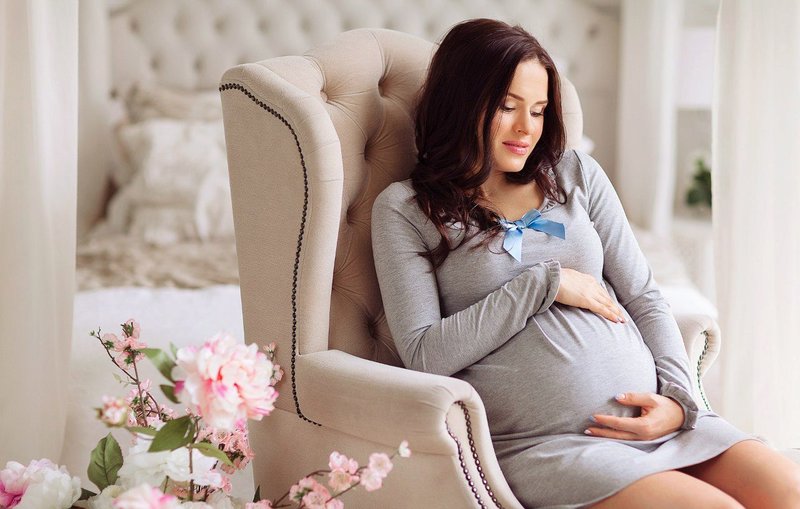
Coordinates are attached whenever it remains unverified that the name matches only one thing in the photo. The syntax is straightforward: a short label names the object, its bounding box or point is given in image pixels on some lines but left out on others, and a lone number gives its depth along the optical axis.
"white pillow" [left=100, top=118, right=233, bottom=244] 3.26
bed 2.75
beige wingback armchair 1.27
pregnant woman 1.32
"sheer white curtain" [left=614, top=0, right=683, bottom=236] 3.88
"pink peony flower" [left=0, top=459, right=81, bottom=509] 1.16
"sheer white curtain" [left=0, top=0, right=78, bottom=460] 1.72
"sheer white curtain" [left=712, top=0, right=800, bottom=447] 1.88
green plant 4.29
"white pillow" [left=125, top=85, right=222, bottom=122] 3.58
